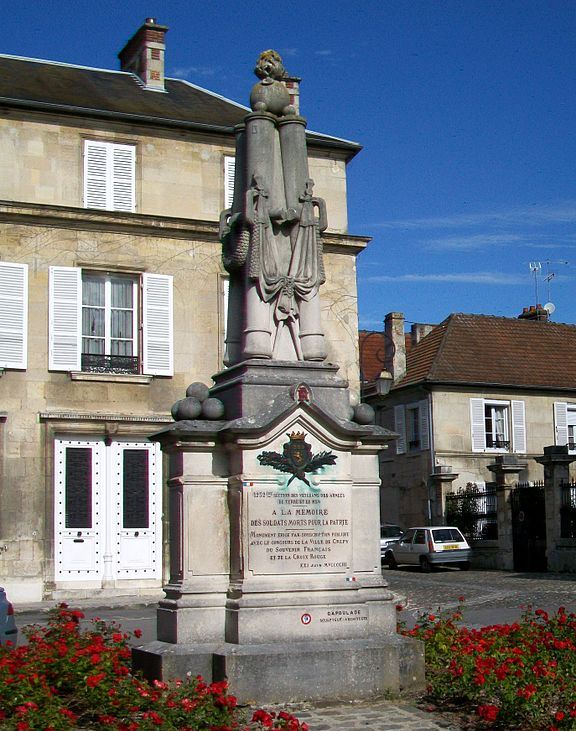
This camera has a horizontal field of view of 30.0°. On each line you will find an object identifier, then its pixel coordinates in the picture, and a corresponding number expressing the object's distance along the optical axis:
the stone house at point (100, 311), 20.52
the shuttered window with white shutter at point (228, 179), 22.98
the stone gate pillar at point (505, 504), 29.38
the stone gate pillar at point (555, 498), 26.95
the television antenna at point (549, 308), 45.69
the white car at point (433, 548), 30.30
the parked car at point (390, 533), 34.62
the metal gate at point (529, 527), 28.41
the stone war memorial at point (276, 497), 8.72
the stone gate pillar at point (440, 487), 33.81
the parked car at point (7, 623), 11.54
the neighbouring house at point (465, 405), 37.12
